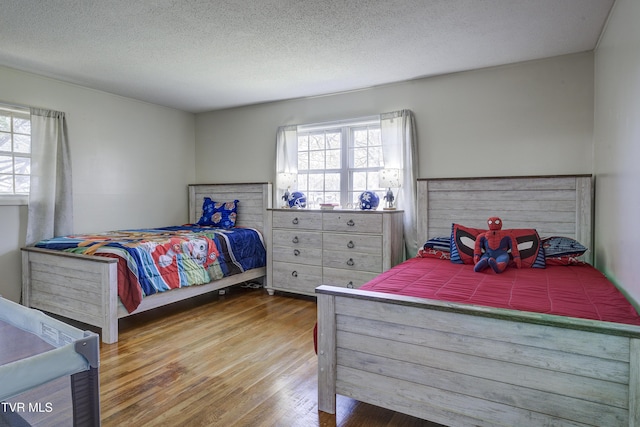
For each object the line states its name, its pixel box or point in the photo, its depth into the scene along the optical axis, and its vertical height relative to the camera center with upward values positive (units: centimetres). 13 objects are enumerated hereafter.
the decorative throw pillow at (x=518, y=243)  266 -30
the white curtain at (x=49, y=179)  352 +27
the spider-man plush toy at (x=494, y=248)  252 -31
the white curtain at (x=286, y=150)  445 +68
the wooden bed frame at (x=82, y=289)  278 -70
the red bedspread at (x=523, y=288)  164 -45
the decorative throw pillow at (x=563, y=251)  268 -33
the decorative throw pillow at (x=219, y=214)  468 -10
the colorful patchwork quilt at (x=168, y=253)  294 -43
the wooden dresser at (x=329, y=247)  352 -41
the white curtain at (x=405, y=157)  372 +50
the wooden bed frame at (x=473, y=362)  130 -63
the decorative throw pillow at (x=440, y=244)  304 -32
